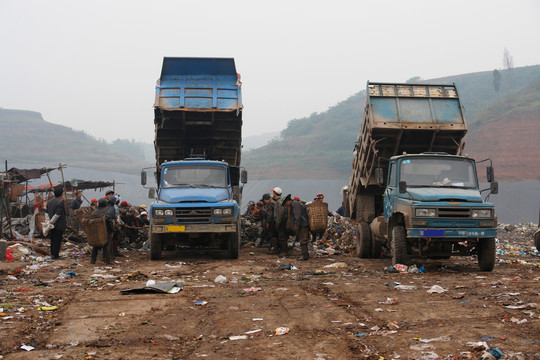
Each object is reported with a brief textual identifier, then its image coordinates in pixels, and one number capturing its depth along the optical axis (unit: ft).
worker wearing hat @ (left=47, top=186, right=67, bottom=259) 34.58
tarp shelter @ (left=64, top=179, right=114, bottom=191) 61.74
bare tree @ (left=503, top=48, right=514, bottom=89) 294.50
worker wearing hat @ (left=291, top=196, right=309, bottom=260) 34.12
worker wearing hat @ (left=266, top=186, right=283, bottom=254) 39.73
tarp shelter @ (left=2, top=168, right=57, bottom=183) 56.61
